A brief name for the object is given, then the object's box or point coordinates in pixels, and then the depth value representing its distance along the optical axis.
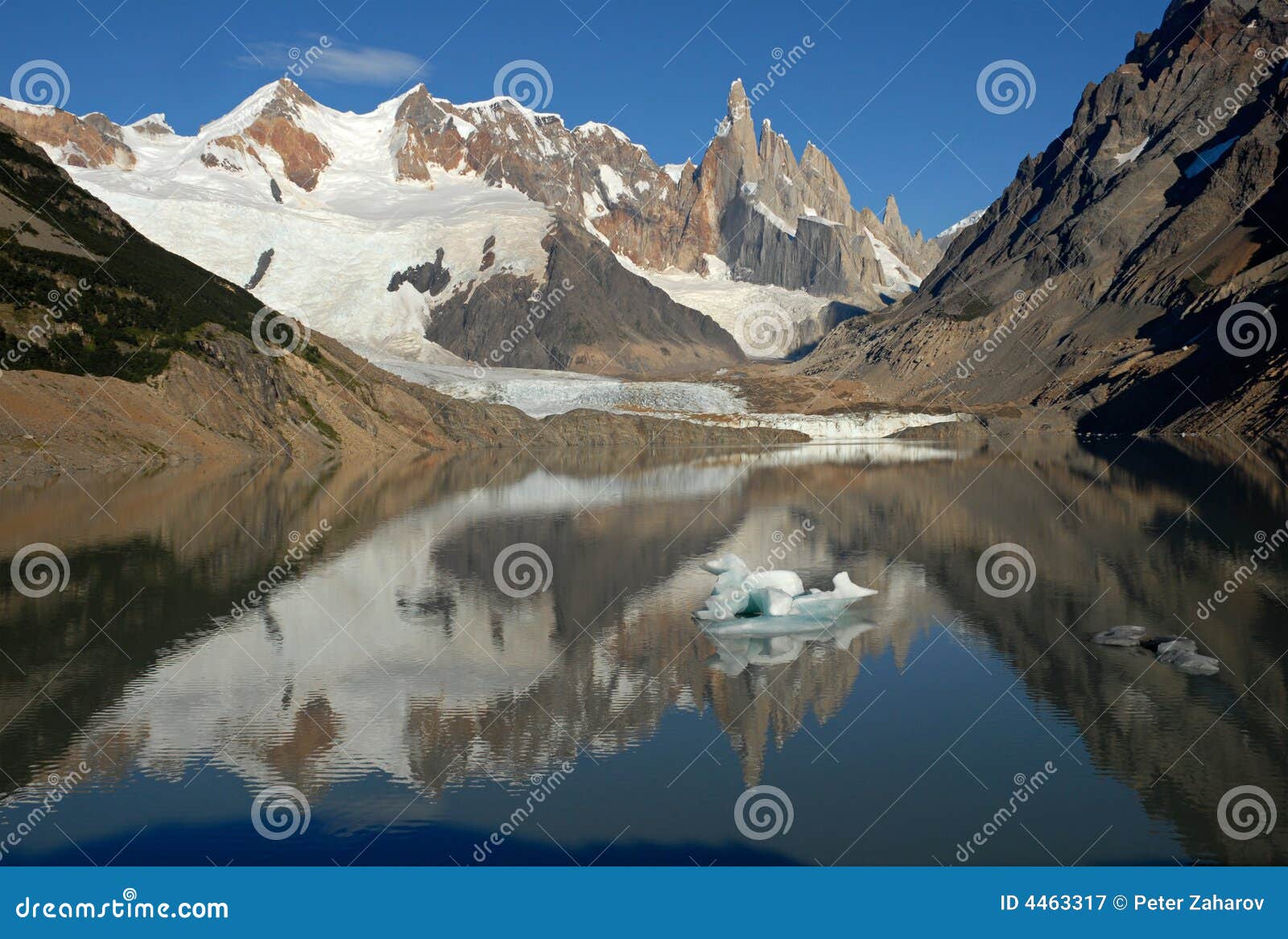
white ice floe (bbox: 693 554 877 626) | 31.16
